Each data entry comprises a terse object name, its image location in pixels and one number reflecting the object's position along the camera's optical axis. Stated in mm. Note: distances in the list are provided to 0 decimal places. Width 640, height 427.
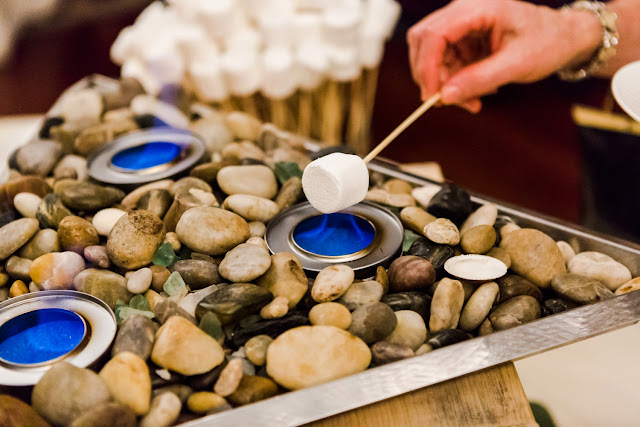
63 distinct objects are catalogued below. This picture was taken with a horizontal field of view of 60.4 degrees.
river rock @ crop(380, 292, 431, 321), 639
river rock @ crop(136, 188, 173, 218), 778
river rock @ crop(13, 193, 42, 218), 812
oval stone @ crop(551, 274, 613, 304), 637
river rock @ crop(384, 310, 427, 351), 607
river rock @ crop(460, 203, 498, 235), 755
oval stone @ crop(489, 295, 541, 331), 616
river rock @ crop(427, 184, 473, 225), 771
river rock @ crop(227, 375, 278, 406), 545
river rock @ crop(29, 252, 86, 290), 676
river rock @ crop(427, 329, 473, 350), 588
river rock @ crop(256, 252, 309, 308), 635
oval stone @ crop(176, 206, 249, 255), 706
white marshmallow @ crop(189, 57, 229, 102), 1384
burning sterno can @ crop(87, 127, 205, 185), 894
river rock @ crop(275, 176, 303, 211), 800
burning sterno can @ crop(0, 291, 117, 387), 567
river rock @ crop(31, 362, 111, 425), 515
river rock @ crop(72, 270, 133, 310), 662
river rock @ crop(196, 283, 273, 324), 607
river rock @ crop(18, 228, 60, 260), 731
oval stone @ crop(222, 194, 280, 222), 764
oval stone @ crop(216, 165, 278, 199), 818
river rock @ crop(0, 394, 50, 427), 497
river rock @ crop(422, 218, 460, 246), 710
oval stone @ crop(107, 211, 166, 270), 689
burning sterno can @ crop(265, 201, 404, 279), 684
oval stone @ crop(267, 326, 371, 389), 555
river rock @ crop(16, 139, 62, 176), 936
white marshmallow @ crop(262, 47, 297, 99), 1390
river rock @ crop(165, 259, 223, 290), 666
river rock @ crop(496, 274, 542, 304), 660
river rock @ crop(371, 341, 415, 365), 574
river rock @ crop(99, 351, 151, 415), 525
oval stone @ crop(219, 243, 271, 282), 643
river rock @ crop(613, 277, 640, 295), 652
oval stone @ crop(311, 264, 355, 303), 630
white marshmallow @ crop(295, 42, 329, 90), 1400
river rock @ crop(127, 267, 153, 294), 661
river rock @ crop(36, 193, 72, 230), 770
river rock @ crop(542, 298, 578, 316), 637
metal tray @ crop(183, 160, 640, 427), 509
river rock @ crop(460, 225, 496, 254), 705
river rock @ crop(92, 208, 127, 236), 754
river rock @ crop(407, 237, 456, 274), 693
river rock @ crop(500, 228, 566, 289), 684
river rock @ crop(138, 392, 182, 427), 516
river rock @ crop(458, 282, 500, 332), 632
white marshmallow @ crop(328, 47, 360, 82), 1405
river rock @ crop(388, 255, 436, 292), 654
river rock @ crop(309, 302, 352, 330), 606
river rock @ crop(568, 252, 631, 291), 676
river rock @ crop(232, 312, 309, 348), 605
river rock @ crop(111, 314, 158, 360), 572
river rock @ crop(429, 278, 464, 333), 622
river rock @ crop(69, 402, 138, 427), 487
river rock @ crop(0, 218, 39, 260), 729
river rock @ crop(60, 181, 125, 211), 801
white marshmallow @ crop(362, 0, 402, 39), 1431
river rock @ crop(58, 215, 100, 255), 726
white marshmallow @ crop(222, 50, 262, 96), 1386
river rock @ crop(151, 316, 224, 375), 562
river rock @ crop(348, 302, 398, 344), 598
